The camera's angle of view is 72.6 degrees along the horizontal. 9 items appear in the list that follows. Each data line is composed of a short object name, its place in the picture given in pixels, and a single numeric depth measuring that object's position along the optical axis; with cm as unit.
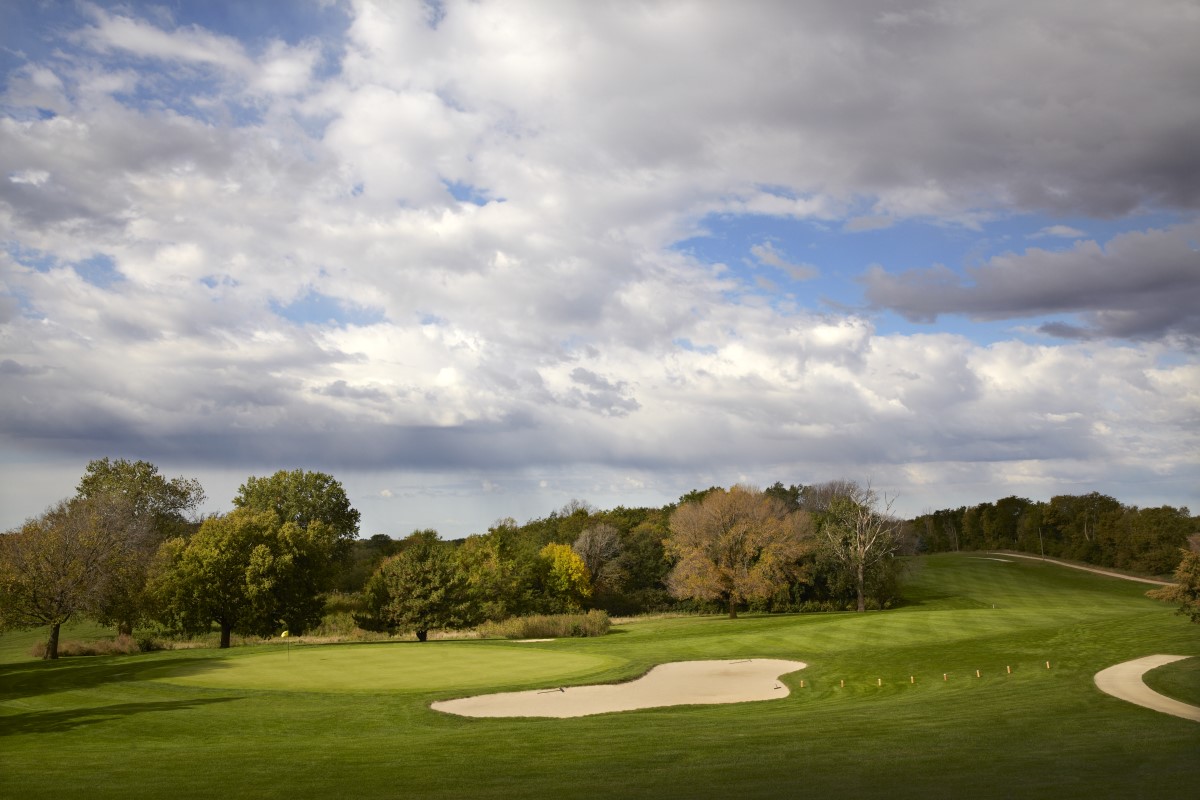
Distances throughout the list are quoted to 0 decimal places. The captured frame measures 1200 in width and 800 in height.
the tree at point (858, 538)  6050
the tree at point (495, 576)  5194
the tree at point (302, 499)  6844
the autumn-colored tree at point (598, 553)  7012
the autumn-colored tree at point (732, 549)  5572
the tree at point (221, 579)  4016
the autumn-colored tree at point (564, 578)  6353
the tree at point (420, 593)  4466
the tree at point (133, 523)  3594
